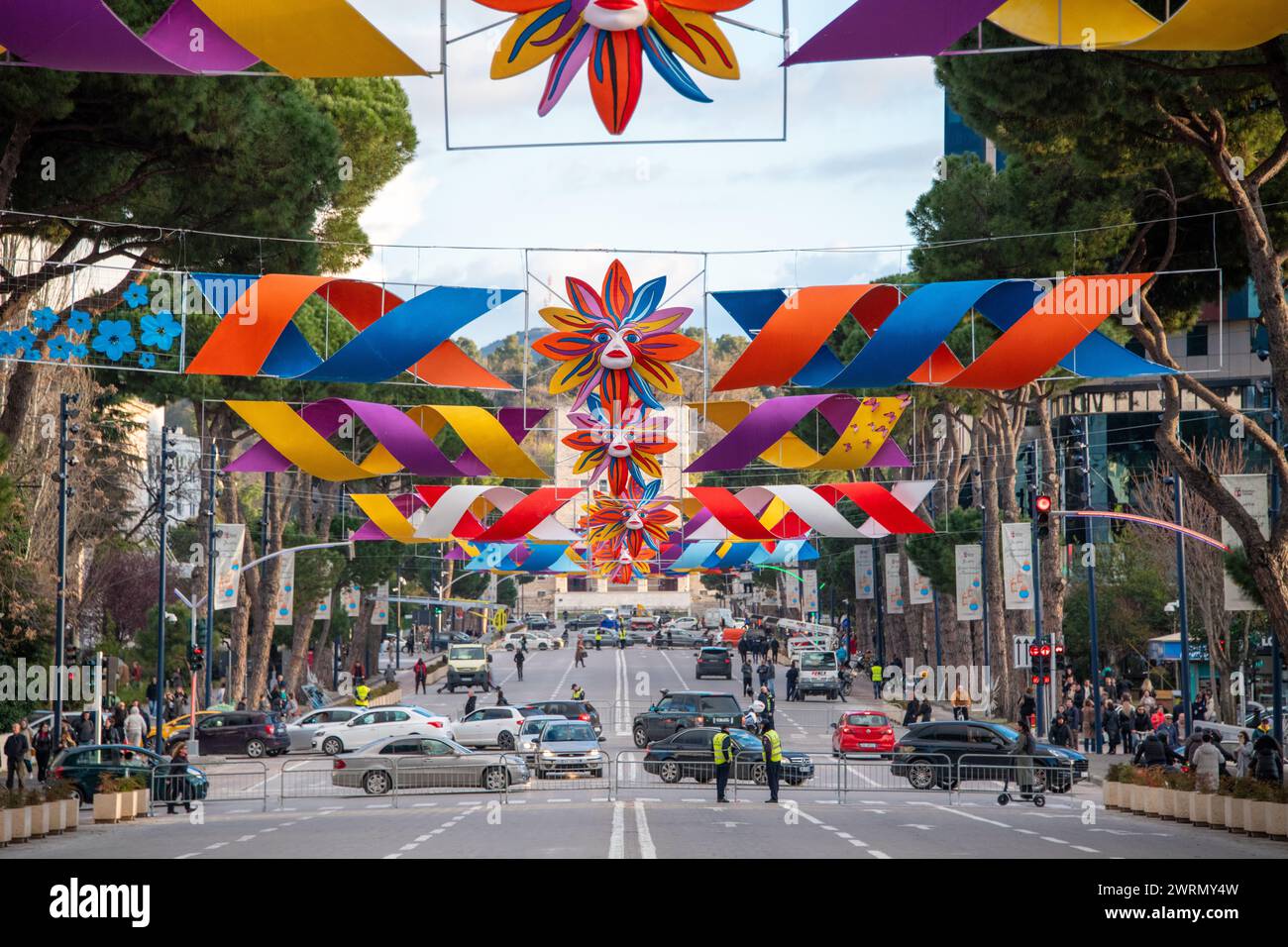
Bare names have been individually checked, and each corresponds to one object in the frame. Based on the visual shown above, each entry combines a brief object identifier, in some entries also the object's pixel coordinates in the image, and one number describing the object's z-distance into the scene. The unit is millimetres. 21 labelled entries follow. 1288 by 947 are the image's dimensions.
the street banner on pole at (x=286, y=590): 53000
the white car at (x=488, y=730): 44312
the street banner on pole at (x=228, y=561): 45281
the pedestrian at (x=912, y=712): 48469
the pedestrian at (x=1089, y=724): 49594
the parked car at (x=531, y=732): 37875
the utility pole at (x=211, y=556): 46156
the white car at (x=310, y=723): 46812
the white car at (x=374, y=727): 44938
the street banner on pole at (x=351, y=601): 71812
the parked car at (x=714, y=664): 72375
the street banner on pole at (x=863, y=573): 74000
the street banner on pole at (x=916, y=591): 58781
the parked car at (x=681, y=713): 43375
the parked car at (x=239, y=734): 45906
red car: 41469
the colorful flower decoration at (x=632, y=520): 42531
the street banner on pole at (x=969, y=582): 50688
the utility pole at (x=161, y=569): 41594
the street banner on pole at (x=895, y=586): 66438
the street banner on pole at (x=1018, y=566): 45281
